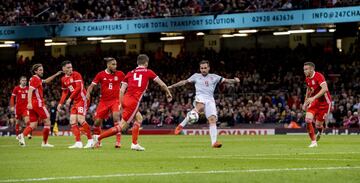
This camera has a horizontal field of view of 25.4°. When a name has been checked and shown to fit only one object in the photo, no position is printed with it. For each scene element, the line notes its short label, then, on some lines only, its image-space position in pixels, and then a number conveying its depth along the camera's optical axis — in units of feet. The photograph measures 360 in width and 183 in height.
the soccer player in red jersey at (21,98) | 102.22
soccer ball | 74.95
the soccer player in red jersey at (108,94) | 75.05
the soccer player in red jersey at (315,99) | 75.05
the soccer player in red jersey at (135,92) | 67.41
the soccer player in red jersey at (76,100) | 76.64
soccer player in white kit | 73.36
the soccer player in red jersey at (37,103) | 80.89
